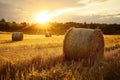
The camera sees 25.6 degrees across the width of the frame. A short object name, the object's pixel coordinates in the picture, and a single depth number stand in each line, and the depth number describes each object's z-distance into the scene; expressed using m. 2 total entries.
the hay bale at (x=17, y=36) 26.67
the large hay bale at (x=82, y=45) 10.29
